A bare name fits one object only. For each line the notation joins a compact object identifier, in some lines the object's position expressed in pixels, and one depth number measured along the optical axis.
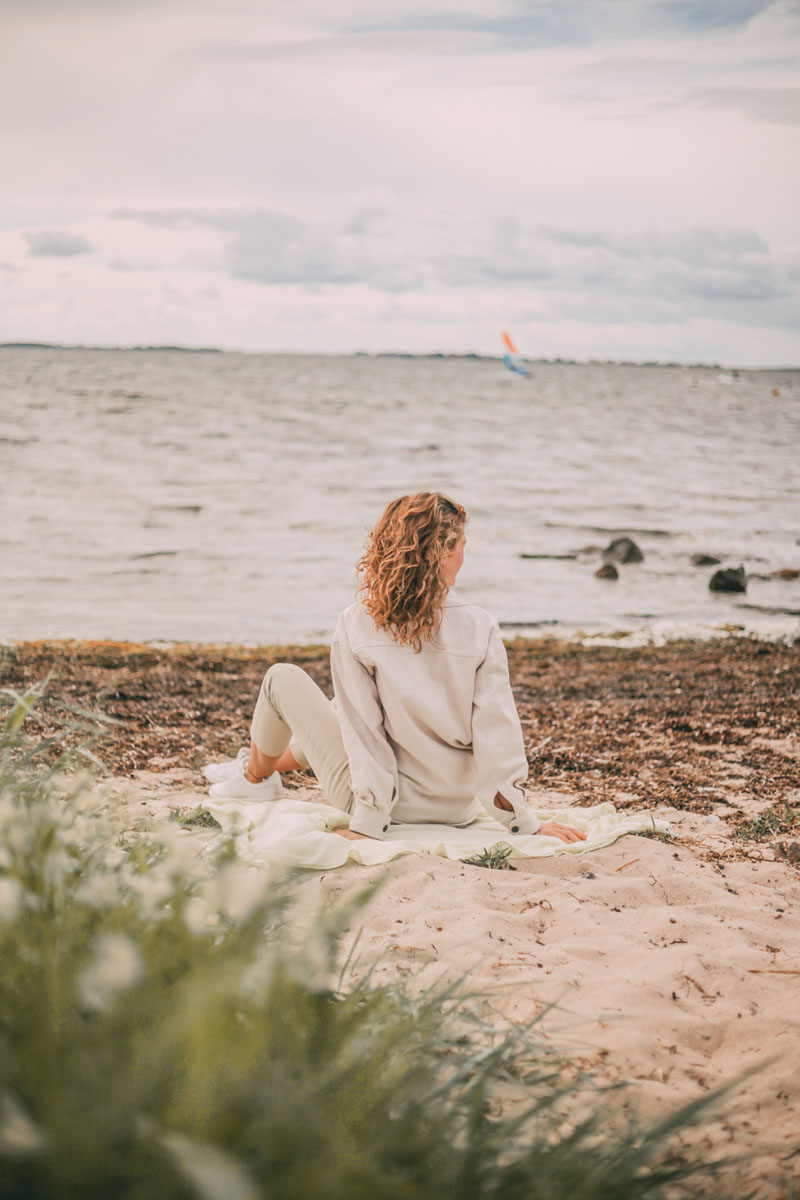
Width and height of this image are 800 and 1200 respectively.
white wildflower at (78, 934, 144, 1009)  1.38
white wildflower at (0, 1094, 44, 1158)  1.22
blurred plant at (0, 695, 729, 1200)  1.33
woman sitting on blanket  4.08
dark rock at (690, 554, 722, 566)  17.25
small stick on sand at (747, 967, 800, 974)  2.98
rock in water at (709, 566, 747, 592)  15.12
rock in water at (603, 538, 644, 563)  17.17
